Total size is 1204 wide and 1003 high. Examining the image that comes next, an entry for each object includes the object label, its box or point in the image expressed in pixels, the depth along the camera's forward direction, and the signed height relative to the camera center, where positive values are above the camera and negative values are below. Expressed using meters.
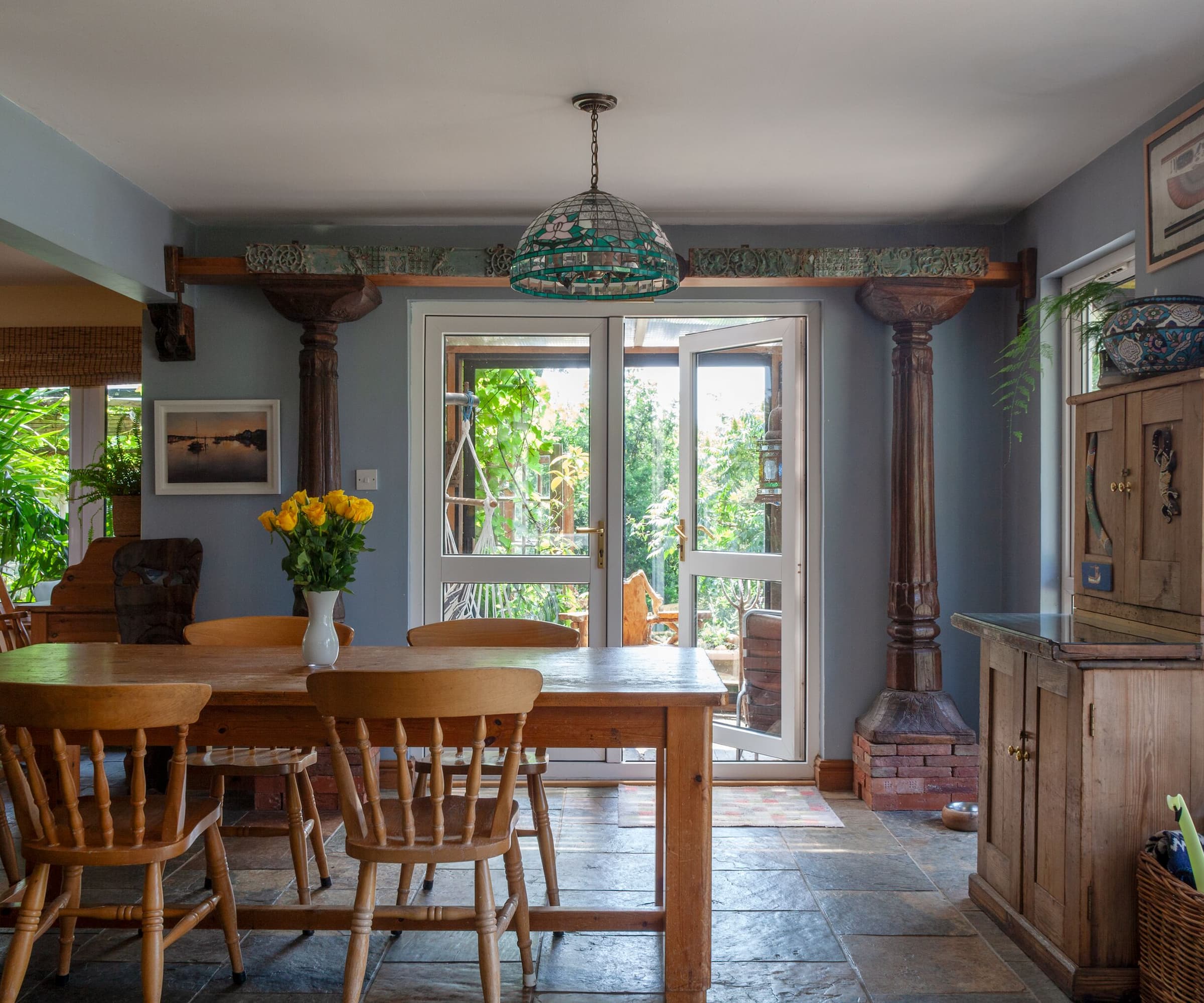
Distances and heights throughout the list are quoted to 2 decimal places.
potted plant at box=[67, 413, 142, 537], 4.69 +0.10
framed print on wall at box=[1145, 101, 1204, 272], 2.96 +0.95
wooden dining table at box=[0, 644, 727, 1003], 2.40 -0.56
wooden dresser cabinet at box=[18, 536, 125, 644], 4.68 -0.47
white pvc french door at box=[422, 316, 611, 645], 4.59 +0.17
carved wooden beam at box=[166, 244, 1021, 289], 4.22 +1.01
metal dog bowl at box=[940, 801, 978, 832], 3.85 -1.22
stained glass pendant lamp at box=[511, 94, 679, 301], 2.54 +0.66
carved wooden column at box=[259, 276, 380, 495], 4.26 +0.68
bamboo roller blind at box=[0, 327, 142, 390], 5.57 +0.82
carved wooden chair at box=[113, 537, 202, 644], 4.32 -0.38
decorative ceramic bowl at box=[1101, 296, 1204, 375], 2.69 +0.45
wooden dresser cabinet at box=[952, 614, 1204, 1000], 2.48 -0.68
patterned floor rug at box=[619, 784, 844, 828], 4.01 -1.28
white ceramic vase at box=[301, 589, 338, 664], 2.78 -0.36
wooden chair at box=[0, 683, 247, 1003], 2.13 -0.71
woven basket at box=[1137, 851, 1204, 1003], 2.19 -0.99
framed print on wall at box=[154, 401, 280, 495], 4.47 +0.24
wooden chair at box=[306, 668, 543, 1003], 2.15 -0.65
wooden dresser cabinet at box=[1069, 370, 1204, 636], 2.52 +0.00
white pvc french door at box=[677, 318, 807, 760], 4.57 -0.08
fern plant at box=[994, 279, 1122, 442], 3.29 +0.62
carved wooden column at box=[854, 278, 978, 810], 4.23 -0.21
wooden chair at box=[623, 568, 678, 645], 6.61 -0.74
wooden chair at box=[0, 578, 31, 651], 4.54 -0.56
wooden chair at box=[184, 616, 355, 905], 2.91 -0.76
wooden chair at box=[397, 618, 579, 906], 3.20 -0.43
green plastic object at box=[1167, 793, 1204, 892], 2.24 -0.77
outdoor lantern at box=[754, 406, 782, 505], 4.58 +0.18
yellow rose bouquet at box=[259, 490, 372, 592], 2.73 -0.09
